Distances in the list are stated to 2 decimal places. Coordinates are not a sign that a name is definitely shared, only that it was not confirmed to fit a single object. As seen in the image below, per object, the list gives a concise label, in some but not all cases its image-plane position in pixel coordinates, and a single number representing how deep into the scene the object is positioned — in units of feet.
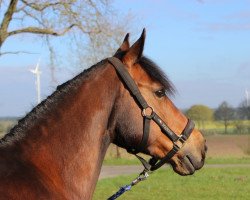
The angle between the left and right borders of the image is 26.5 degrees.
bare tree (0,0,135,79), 58.70
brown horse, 11.23
